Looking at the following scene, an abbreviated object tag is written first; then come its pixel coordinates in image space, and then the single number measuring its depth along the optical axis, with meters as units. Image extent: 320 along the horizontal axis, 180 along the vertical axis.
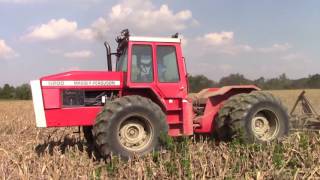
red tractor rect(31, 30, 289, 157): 8.30
